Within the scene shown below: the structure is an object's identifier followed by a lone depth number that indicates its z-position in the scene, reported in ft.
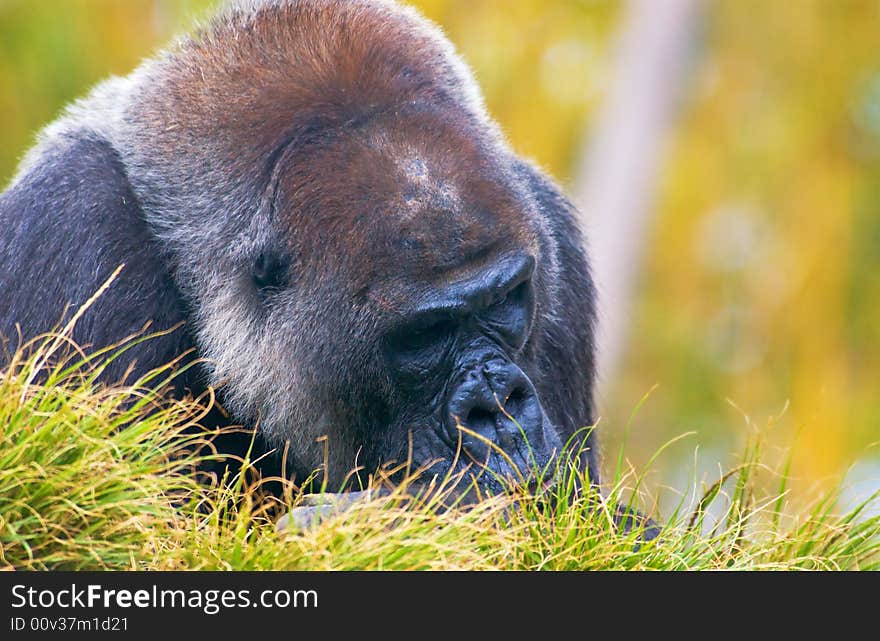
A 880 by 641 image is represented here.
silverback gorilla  31.19
